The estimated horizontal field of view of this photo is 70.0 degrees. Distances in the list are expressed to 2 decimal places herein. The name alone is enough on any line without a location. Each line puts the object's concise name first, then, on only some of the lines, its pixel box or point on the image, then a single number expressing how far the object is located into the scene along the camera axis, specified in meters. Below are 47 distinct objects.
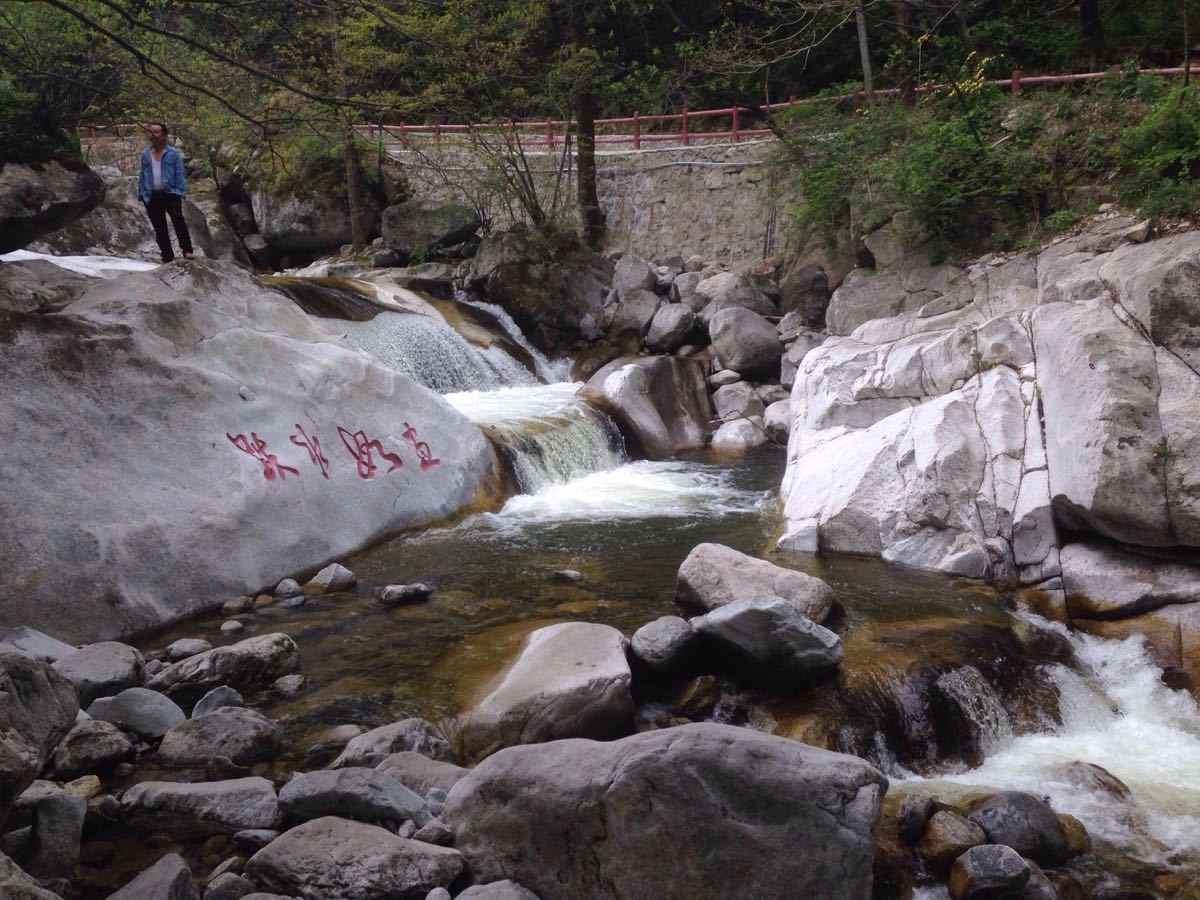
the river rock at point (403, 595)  6.77
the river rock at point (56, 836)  3.33
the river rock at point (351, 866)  3.28
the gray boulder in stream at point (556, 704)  4.60
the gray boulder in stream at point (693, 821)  3.14
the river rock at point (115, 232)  16.91
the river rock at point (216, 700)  4.91
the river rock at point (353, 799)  3.71
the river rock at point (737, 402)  13.92
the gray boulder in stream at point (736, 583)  6.03
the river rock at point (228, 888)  3.25
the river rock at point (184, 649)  5.62
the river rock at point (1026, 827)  4.01
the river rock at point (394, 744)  4.39
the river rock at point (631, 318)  15.98
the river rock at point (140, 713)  4.60
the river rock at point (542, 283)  16.42
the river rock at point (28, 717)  2.90
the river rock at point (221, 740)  4.43
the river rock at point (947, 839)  3.96
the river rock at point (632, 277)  16.89
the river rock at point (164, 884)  3.09
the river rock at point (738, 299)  15.59
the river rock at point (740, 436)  13.20
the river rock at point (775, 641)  5.09
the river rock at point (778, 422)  13.32
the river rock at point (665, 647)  5.29
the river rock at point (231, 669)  5.23
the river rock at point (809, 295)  14.91
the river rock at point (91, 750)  4.19
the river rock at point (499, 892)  3.22
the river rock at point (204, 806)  3.80
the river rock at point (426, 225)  19.70
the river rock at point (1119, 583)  6.14
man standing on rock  7.74
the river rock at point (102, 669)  4.92
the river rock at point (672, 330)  15.45
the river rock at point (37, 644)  5.17
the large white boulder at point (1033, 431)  6.30
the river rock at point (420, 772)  4.07
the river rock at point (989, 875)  3.74
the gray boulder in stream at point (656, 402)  12.91
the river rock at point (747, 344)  14.54
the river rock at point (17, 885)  2.63
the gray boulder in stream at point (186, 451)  5.93
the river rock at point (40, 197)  7.57
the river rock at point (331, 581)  7.07
